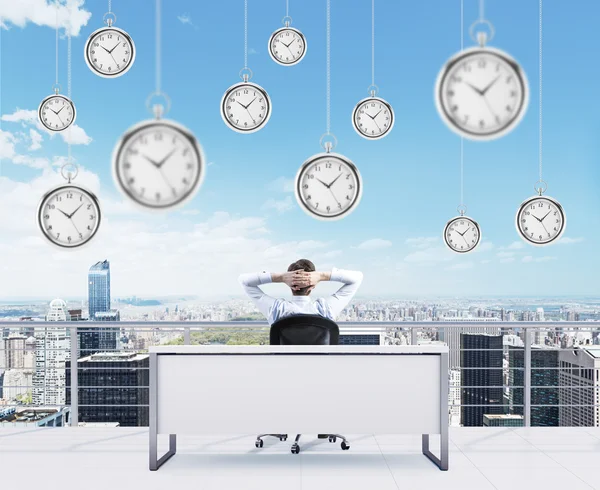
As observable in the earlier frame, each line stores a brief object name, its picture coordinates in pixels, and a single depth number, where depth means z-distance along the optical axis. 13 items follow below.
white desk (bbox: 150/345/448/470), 3.60
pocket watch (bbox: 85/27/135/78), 4.91
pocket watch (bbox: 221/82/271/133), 4.80
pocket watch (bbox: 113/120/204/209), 2.34
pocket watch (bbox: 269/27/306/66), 5.20
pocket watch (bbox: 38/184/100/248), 3.43
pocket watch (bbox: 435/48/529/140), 2.44
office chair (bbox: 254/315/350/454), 3.70
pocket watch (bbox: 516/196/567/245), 4.87
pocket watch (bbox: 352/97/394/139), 5.14
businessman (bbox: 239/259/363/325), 3.84
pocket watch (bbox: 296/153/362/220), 3.34
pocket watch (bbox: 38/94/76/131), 5.48
